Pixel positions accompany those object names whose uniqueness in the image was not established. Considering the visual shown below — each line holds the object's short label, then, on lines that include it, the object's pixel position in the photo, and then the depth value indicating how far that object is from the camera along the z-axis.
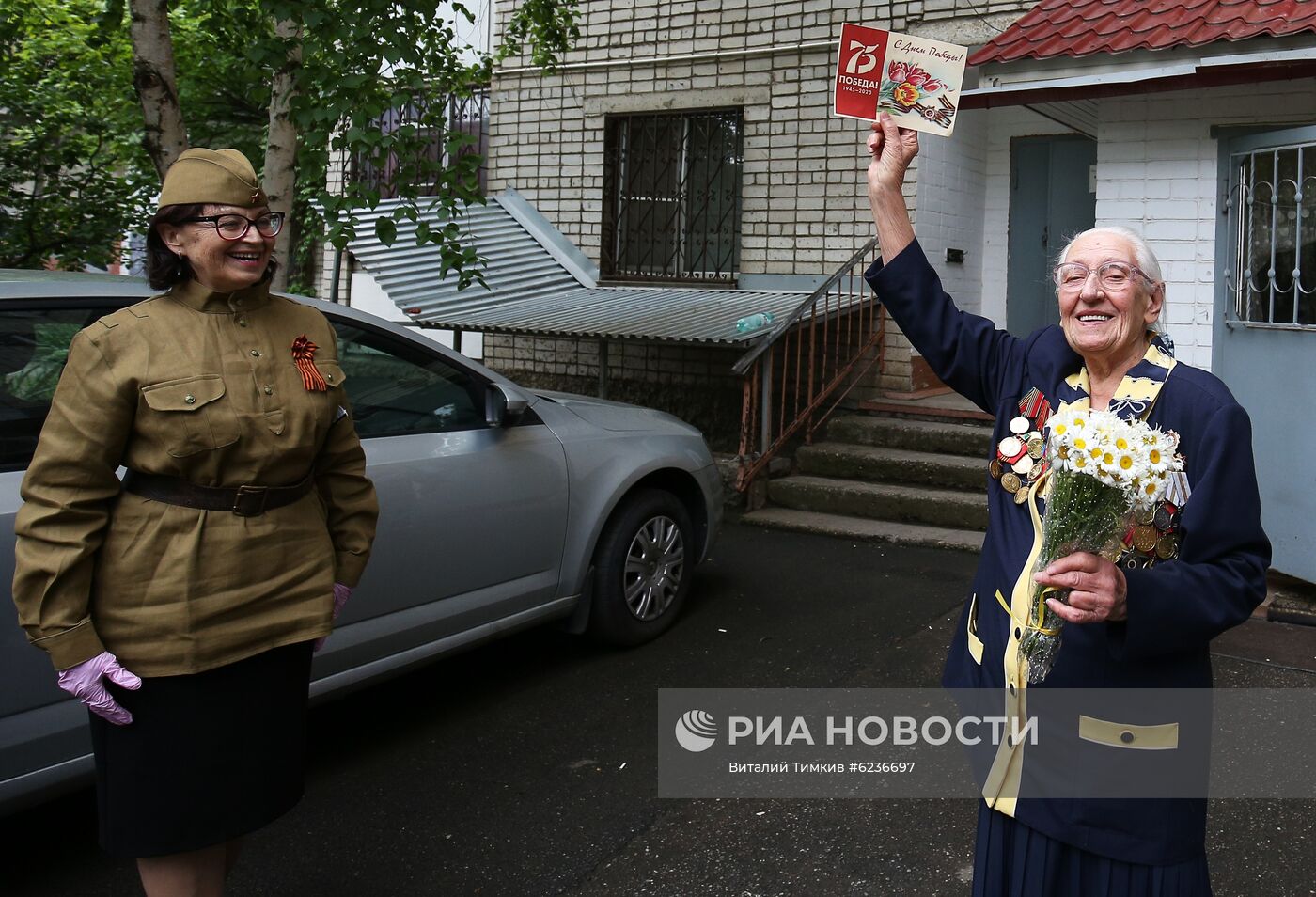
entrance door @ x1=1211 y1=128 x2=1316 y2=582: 5.65
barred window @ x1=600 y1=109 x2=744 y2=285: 10.09
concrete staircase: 7.64
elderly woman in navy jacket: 1.92
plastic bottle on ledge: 7.93
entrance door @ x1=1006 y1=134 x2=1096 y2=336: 9.38
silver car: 3.21
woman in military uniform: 2.27
